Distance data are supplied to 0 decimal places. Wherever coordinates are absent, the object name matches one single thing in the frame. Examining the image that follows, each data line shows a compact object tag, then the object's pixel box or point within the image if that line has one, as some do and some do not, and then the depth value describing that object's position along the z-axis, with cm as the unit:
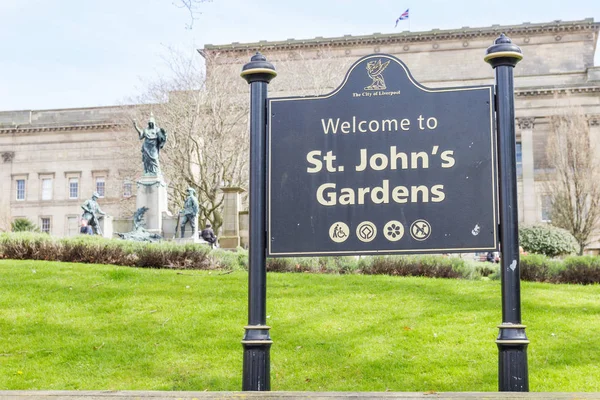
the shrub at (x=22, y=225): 5582
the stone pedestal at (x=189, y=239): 2767
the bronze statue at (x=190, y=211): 2864
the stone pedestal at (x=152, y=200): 2869
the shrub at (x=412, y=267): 1817
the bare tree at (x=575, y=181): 4775
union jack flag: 6259
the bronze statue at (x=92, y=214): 2839
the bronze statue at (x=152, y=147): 2877
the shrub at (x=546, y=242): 3544
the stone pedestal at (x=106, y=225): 3153
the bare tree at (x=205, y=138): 4072
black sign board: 514
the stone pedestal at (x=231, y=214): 3059
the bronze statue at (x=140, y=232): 2723
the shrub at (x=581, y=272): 1775
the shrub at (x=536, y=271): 1791
